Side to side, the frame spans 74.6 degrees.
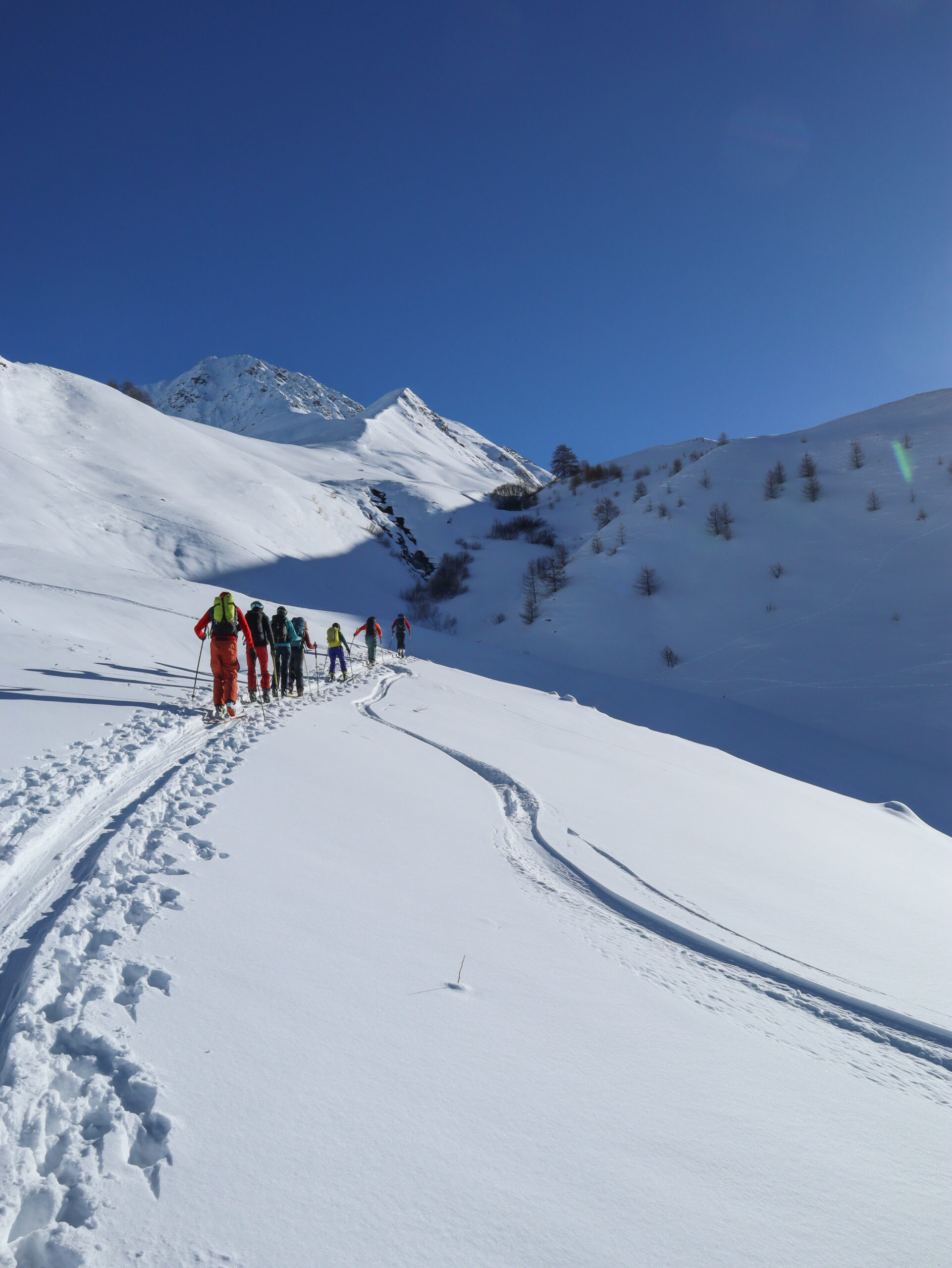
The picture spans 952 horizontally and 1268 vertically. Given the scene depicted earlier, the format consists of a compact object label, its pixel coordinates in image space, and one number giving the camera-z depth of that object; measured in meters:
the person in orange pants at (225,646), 8.64
